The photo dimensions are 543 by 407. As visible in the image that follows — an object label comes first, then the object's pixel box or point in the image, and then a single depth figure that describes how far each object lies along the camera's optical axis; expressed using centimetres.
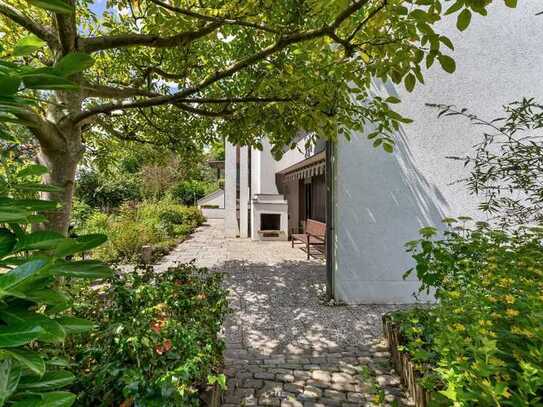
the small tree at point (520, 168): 338
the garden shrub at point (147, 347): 226
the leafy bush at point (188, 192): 3344
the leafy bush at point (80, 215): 1588
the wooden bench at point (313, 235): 1203
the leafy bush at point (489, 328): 194
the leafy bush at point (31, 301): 91
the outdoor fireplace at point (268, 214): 1655
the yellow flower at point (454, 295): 271
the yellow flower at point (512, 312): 217
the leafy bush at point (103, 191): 2456
